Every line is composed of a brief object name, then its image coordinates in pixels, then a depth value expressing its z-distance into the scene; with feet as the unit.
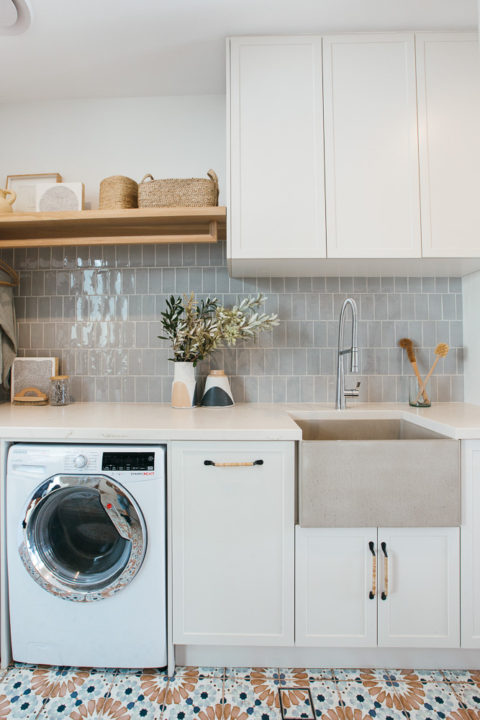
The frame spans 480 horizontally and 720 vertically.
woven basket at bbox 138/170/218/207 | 6.04
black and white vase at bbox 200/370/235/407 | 6.37
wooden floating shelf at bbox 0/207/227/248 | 5.98
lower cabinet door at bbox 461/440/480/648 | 4.64
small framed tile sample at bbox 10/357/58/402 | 6.87
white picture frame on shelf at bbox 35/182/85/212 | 6.39
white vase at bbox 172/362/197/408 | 6.23
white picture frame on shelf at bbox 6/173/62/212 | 6.81
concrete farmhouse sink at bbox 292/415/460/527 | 4.57
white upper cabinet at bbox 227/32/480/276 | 5.52
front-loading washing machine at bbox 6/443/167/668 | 4.62
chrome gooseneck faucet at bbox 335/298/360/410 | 6.29
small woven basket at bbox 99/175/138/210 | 6.15
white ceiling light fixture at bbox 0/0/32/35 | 4.95
